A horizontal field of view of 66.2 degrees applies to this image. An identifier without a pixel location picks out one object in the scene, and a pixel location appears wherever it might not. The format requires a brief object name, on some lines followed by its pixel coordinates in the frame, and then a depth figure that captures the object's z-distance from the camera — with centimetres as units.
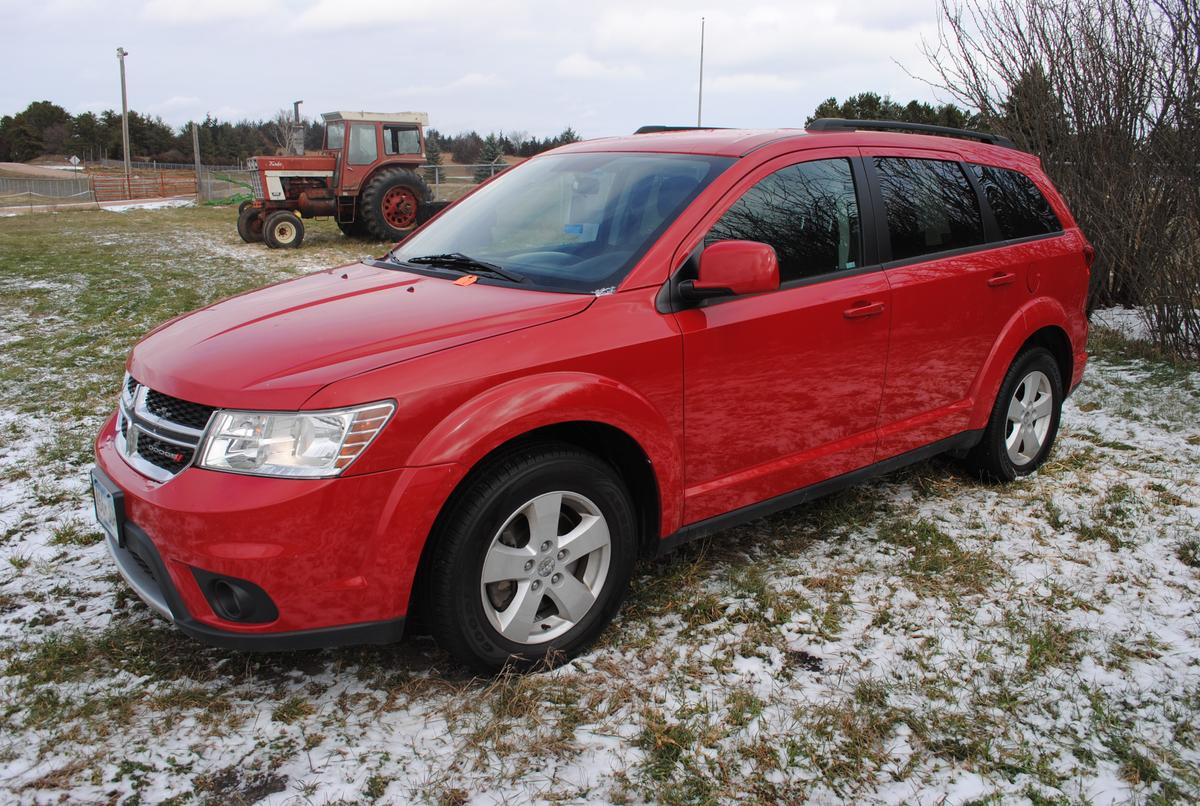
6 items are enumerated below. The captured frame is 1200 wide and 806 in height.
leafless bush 660
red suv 256
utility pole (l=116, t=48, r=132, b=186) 3819
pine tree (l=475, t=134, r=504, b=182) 5958
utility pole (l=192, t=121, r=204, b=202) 3660
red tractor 1722
